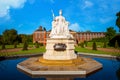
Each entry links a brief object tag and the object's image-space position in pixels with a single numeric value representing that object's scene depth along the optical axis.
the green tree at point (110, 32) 28.80
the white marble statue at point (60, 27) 8.28
